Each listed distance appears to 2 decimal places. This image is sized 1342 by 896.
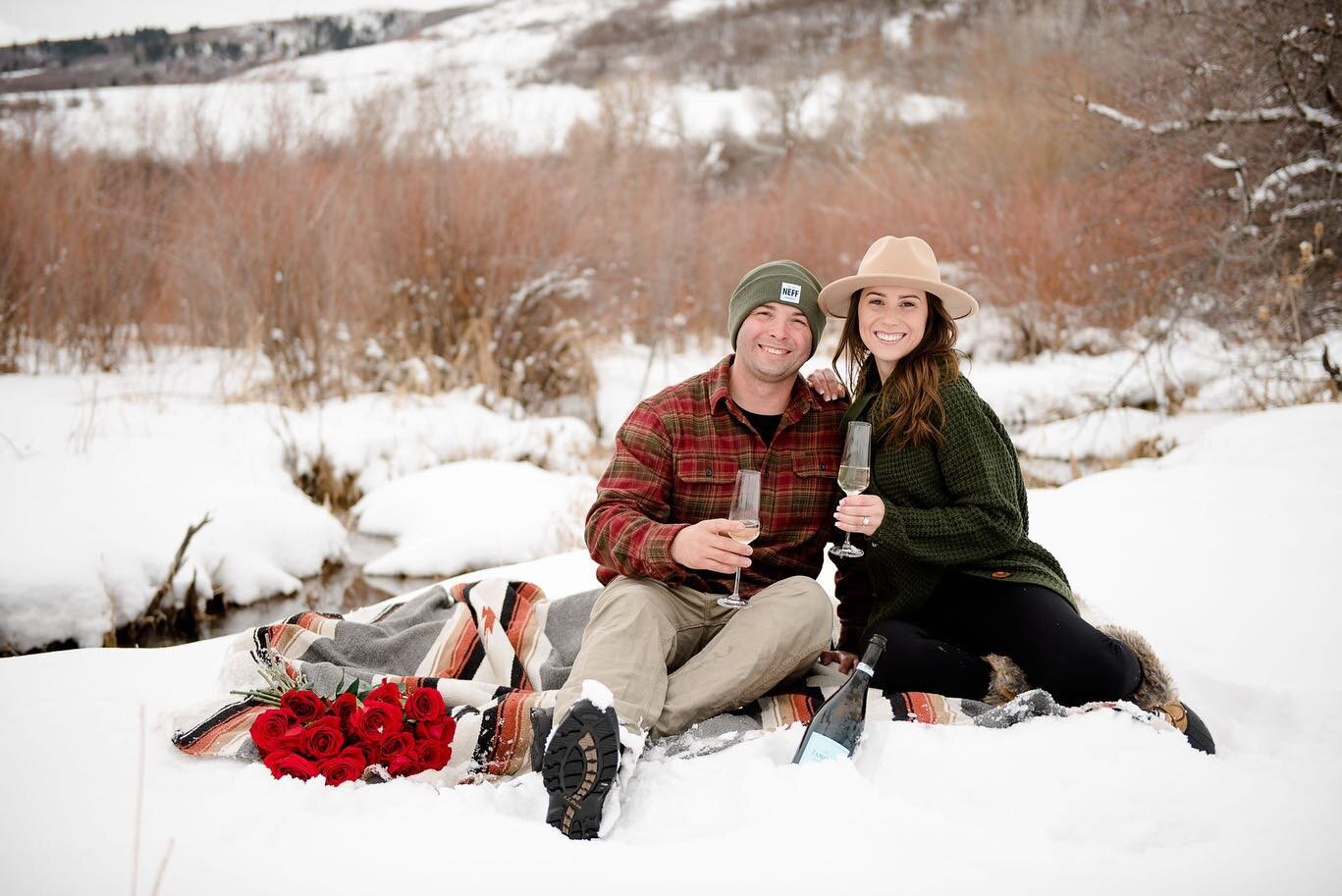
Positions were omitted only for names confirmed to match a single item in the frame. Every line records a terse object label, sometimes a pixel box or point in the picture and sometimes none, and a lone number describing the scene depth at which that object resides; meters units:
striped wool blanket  2.66
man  2.71
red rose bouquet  2.36
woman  2.82
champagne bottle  2.44
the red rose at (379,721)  2.50
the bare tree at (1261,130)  6.68
